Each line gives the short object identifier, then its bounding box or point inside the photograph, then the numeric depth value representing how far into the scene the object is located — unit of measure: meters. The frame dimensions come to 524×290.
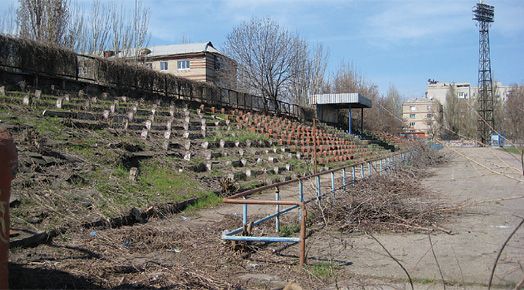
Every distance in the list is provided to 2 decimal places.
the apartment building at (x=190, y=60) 56.84
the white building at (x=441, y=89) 95.18
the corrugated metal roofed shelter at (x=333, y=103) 42.00
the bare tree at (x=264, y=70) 43.25
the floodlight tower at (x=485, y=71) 69.62
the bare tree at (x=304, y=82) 50.30
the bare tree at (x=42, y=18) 29.25
